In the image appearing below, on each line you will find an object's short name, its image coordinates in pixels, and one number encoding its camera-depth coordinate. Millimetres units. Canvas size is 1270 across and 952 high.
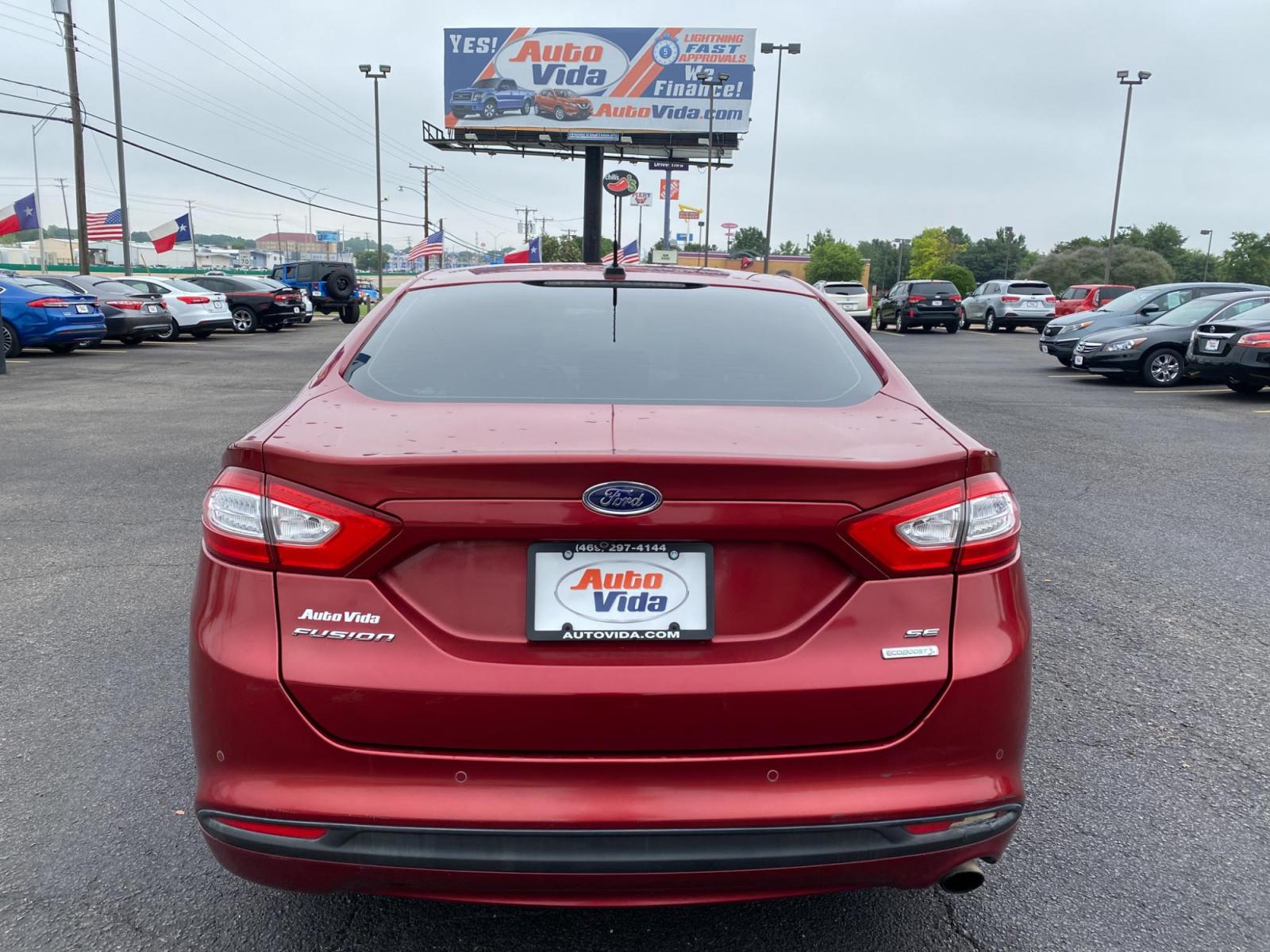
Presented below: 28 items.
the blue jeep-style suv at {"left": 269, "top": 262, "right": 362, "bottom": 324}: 38469
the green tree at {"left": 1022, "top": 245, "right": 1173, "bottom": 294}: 86938
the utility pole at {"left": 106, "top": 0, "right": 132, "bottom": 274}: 33009
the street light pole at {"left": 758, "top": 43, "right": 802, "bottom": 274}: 48062
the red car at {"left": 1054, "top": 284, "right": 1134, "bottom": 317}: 28577
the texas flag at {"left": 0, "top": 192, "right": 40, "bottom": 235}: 34281
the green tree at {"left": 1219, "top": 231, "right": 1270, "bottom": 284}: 110812
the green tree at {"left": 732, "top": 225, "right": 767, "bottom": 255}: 172375
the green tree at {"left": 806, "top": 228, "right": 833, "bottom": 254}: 162750
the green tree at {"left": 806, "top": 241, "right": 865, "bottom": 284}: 130000
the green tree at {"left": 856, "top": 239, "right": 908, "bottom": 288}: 168875
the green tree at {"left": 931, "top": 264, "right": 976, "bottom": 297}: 89438
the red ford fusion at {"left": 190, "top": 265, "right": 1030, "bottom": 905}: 1985
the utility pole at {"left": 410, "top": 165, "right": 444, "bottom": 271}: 86256
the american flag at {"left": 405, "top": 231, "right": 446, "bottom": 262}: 44781
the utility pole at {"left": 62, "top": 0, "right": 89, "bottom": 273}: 29078
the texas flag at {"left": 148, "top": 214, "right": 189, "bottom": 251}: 48062
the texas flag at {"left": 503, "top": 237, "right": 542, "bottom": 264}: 42456
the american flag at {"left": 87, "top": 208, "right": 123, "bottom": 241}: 40141
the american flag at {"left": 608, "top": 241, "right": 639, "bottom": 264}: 42466
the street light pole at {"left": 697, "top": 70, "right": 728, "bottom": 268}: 52238
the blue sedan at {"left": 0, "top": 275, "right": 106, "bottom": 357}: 18188
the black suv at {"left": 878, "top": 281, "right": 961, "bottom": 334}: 33156
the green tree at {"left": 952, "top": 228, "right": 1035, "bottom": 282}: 136875
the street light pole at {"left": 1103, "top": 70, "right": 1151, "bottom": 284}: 46500
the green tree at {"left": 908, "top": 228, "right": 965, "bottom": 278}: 132375
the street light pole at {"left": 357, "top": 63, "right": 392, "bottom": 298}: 55844
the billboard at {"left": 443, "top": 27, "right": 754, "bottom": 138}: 54125
